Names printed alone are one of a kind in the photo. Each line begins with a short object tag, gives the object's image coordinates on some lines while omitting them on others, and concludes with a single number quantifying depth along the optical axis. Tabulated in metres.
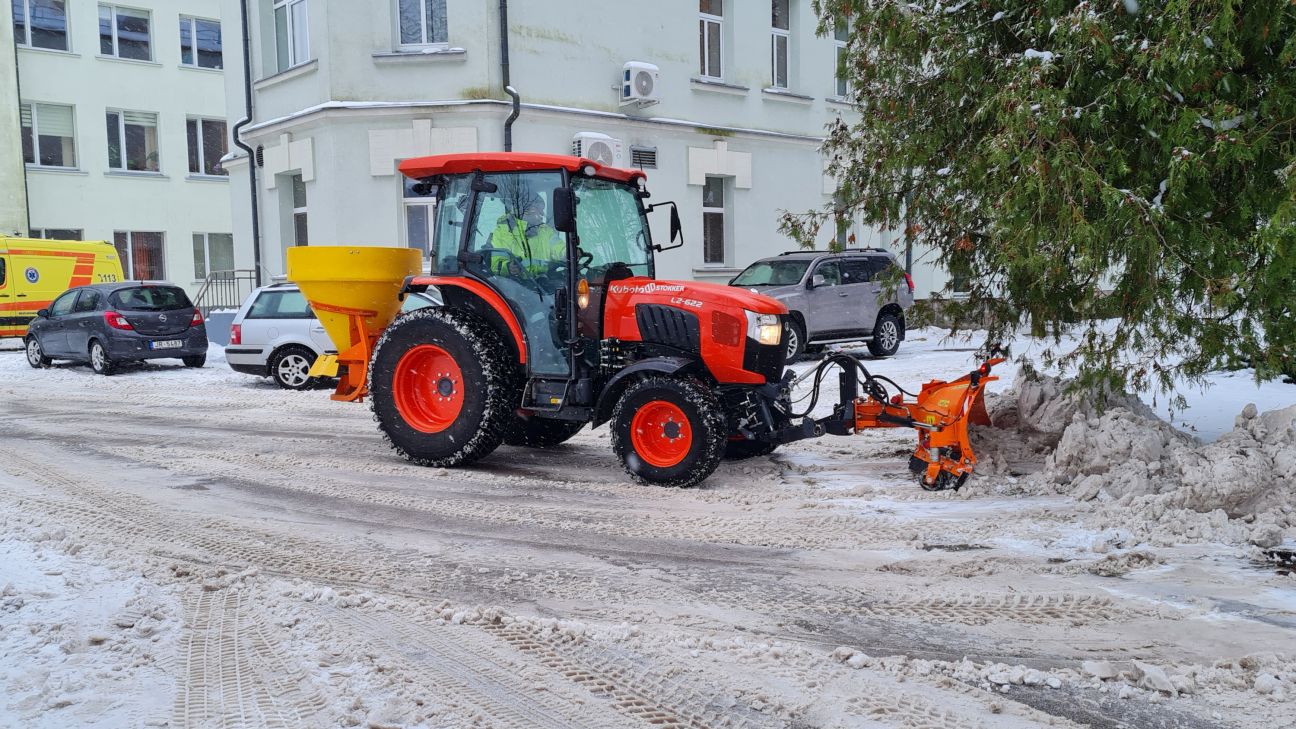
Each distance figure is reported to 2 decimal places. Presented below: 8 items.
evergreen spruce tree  5.93
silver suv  15.41
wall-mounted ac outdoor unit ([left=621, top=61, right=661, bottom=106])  17.02
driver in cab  7.46
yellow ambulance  19.80
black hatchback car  15.52
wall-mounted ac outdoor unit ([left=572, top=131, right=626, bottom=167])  16.42
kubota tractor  6.89
